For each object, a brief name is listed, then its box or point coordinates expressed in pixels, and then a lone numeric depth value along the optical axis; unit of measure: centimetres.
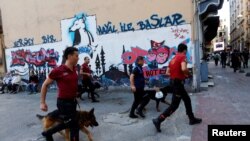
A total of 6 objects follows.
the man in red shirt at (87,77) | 1104
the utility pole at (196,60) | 1197
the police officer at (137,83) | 797
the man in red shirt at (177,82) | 674
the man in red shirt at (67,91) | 507
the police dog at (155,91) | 859
